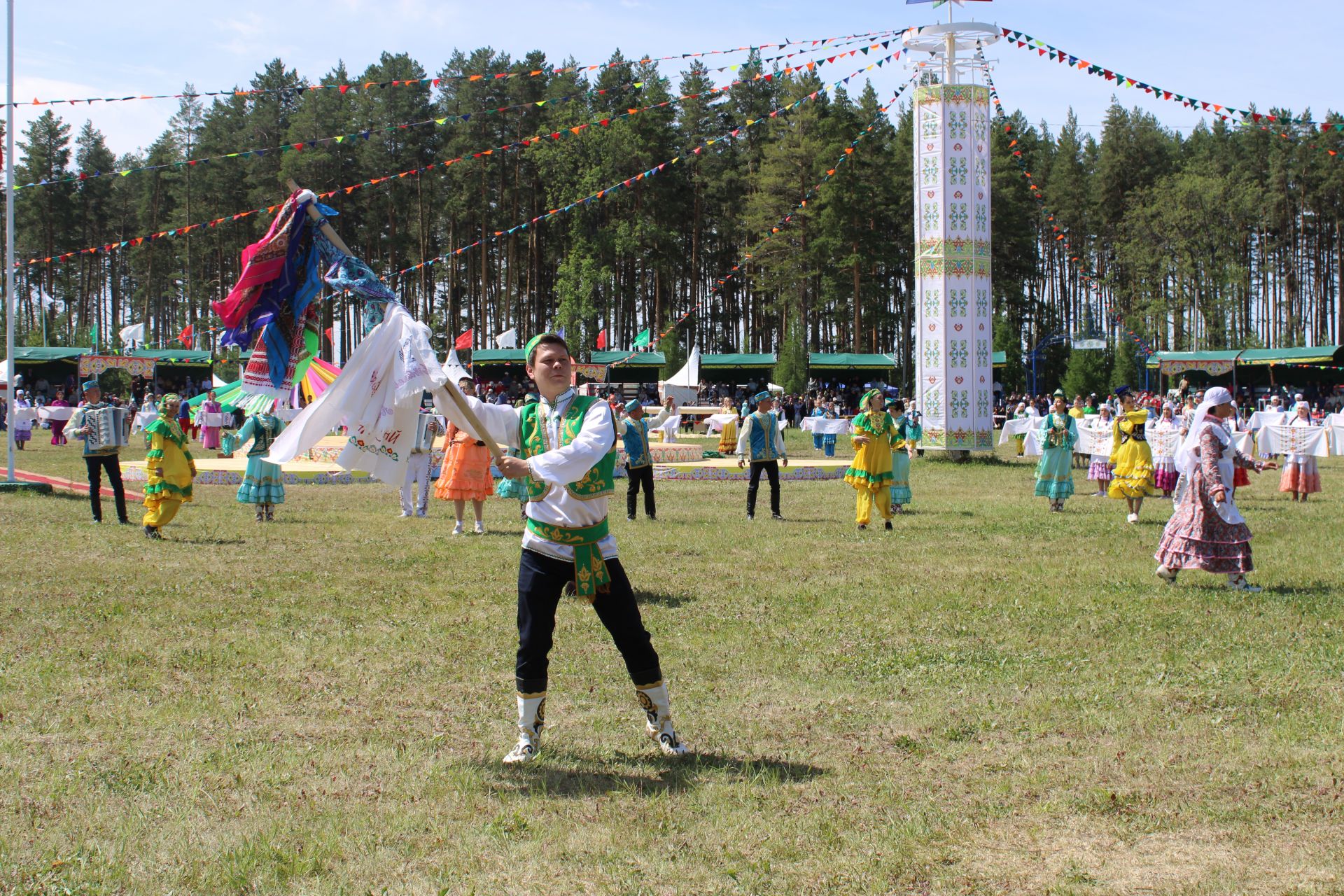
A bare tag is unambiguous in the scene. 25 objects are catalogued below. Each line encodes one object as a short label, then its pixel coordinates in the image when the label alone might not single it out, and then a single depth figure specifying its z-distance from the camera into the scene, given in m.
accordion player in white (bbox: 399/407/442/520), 15.36
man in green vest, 5.40
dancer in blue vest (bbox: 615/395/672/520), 14.94
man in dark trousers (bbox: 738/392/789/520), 15.55
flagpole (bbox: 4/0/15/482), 17.06
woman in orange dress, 13.78
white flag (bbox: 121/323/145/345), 53.16
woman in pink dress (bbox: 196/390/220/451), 32.94
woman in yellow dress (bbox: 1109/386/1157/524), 15.31
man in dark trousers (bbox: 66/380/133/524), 13.95
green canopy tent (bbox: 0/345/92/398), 51.41
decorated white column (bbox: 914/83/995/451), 25.36
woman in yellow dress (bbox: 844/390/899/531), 14.46
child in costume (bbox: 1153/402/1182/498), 18.45
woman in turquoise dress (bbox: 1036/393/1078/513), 16.72
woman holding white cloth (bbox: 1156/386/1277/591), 9.77
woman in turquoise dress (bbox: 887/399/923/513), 15.41
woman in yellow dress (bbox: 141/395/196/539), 13.06
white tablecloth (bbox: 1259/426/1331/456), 20.73
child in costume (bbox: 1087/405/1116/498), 20.00
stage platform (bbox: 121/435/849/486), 21.94
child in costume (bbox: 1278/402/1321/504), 18.52
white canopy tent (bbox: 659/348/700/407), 45.00
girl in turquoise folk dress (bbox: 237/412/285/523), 14.98
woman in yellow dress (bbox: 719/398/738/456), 30.84
